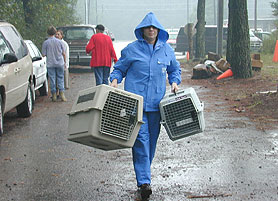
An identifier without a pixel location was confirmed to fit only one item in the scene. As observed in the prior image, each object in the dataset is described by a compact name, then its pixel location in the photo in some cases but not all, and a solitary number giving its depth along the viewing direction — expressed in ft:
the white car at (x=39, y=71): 45.14
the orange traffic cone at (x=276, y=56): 75.21
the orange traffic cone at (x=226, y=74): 62.45
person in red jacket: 46.42
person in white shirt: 50.29
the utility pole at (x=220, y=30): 86.89
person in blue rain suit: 19.88
